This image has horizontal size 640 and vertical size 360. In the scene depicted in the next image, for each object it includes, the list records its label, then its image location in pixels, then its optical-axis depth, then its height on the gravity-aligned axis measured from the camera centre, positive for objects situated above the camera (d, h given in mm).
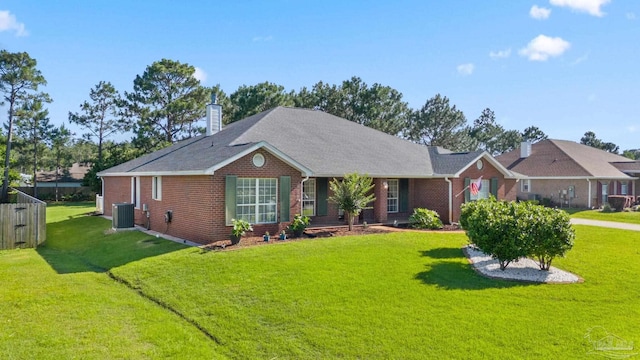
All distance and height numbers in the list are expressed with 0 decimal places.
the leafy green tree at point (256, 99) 41688 +9264
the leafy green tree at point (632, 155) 76612 +6668
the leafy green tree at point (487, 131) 68812 +9678
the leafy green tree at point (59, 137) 49656 +6147
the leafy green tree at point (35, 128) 41812 +7034
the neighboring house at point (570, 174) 29172 +970
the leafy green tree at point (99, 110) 47344 +9016
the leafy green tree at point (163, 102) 41531 +9073
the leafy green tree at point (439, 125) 55031 +8490
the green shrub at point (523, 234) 9992 -1192
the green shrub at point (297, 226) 14352 -1417
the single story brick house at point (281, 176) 13477 +460
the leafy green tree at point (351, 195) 15406 -325
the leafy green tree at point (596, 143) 84188 +9352
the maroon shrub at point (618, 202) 26875 -1039
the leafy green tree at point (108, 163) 37781 +2284
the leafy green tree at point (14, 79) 38562 +10738
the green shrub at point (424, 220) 17562 -1475
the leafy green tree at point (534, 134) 81188 +10659
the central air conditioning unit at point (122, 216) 17531 -1294
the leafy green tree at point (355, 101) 46562 +10007
